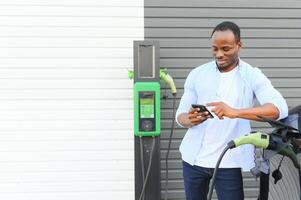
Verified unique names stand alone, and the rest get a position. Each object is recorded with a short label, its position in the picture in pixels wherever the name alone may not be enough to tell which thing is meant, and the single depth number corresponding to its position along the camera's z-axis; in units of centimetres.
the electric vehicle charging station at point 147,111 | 413
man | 287
